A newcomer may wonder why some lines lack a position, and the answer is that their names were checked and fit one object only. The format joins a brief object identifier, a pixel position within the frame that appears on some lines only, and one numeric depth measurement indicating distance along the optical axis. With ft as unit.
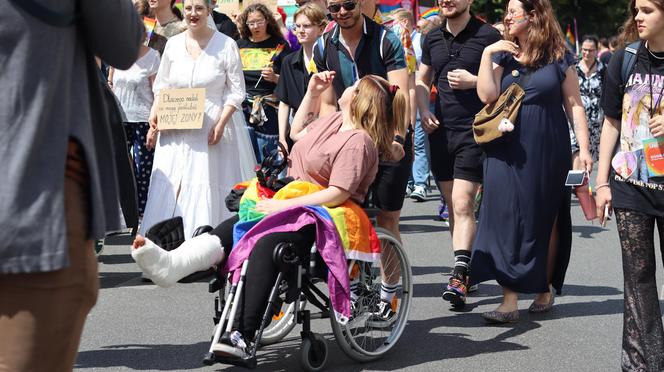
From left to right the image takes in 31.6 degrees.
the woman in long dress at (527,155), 22.26
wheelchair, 17.01
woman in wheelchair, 16.81
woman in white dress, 27.20
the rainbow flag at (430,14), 47.08
